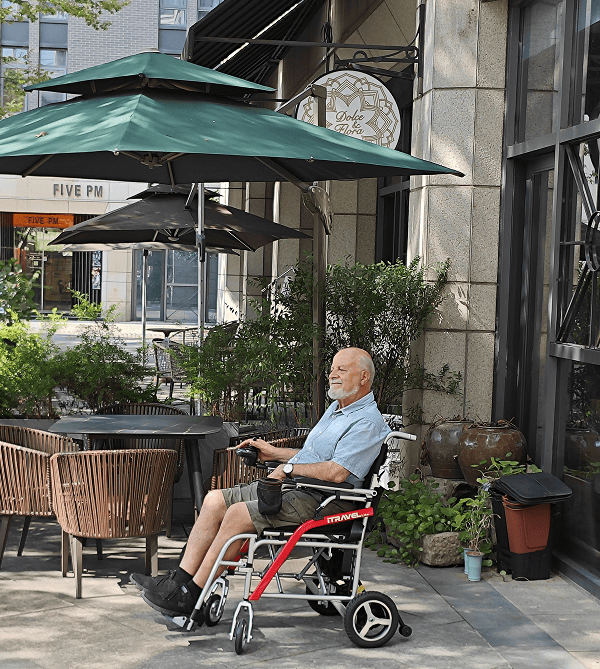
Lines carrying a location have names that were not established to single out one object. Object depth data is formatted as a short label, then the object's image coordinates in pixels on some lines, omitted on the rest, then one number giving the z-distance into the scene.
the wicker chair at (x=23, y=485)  5.33
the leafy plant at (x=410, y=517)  5.98
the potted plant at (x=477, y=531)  5.72
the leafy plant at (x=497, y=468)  5.96
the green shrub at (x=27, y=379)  7.40
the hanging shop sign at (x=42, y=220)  31.61
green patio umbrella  4.15
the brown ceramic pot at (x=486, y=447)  6.31
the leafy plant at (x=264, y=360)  6.78
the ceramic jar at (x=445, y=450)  6.66
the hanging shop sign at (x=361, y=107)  7.70
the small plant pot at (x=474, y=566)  5.71
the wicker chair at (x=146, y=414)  6.68
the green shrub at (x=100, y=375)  7.61
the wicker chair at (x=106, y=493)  5.04
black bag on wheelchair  4.37
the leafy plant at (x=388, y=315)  7.04
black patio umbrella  8.50
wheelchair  4.36
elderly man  4.45
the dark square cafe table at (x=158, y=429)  5.68
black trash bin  5.56
